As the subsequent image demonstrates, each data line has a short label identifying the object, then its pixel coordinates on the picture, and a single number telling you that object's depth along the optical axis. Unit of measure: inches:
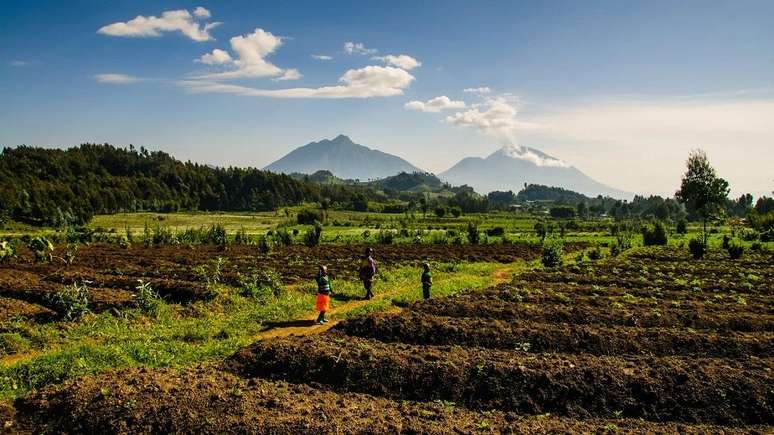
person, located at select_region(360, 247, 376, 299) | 824.2
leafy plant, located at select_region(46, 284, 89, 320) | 639.1
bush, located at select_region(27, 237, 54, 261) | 795.0
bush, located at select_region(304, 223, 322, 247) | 1954.7
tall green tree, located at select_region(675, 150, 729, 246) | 1941.4
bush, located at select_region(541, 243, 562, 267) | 1328.7
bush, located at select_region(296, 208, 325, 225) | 3668.8
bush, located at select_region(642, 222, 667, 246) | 2257.6
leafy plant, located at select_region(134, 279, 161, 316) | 686.8
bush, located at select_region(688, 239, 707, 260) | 1578.5
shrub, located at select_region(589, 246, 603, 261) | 1595.7
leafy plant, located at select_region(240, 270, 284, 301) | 808.9
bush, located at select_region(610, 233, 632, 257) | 1743.6
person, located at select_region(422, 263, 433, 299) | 805.2
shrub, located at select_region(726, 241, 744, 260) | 1530.5
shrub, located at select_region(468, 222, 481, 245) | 2185.0
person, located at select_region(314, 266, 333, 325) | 666.8
